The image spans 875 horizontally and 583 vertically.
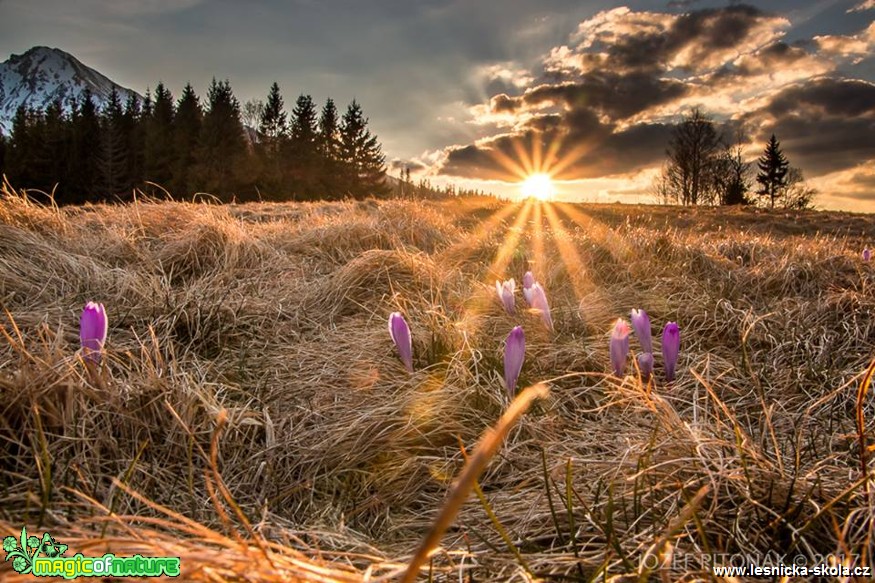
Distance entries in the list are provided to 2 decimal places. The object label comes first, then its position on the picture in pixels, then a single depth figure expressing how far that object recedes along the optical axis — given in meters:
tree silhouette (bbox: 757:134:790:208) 38.81
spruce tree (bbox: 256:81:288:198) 35.69
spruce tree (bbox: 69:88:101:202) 36.78
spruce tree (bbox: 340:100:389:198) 38.00
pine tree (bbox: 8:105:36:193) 36.56
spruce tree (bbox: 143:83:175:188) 36.97
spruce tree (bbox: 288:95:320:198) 36.16
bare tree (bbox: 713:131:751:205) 32.84
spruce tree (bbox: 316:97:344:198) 37.09
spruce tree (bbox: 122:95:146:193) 38.12
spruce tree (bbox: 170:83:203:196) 36.09
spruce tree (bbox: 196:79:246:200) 34.72
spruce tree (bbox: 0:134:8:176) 37.44
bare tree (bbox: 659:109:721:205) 31.33
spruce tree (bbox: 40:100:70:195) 36.94
